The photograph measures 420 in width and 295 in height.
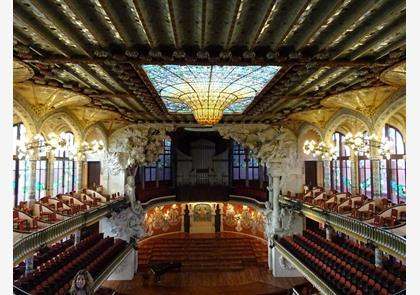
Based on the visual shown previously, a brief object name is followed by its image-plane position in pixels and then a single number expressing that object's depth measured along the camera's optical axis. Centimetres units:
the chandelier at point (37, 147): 1046
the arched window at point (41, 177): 1634
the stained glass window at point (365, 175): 1775
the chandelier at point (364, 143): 1131
